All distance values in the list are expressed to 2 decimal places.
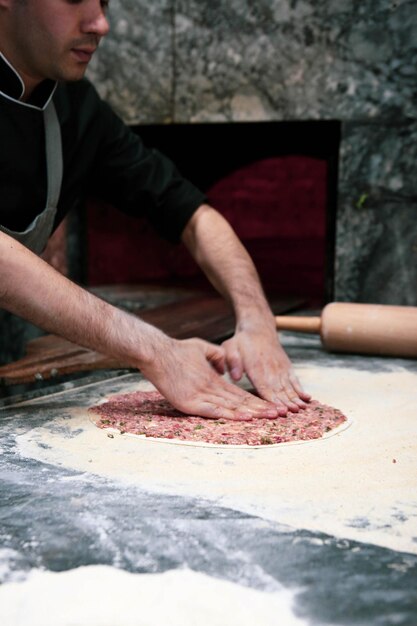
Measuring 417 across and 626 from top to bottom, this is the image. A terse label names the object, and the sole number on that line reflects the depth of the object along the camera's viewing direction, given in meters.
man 1.54
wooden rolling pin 2.15
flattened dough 1.43
